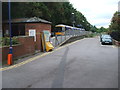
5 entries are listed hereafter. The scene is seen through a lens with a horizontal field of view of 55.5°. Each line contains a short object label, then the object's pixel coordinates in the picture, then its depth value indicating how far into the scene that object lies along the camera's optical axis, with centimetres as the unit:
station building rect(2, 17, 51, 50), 1105
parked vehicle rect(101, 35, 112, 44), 1665
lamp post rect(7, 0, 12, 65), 676
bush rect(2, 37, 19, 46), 798
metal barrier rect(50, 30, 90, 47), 1403
